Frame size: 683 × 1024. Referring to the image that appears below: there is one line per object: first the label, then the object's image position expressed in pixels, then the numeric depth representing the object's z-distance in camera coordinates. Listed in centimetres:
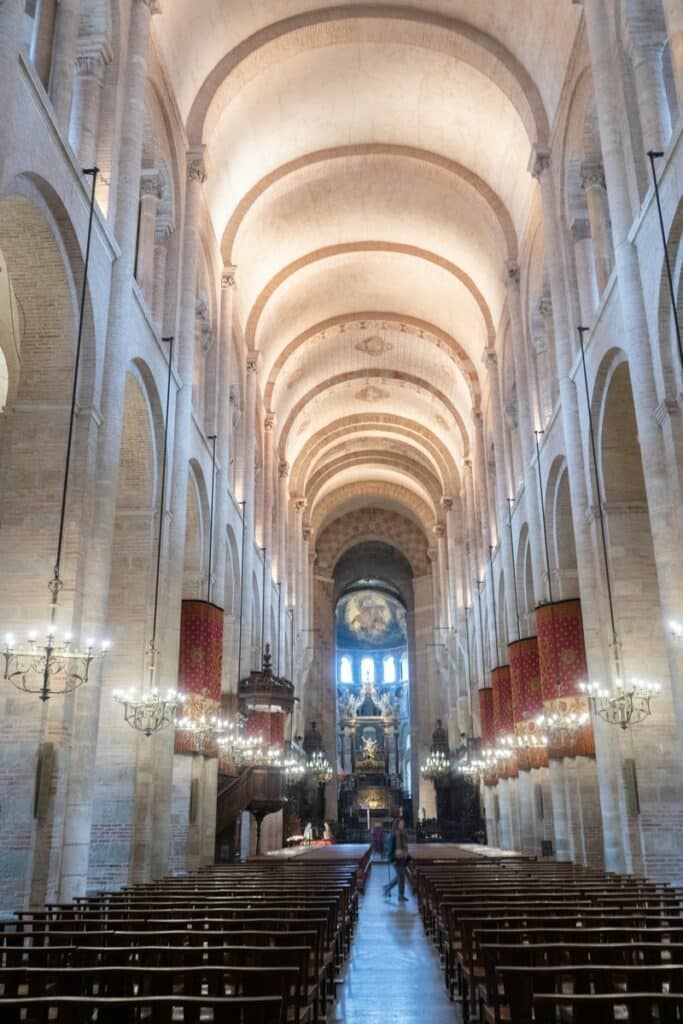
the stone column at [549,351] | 2084
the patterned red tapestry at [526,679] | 2125
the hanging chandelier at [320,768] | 4169
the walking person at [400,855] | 1812
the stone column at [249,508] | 2506
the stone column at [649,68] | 1328
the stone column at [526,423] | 2077
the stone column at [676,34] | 1164
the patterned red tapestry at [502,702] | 2531
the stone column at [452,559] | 4016
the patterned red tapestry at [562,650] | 1739
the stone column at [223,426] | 2062
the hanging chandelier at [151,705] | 1408
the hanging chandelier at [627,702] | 1368
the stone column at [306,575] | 4431
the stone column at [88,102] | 1316
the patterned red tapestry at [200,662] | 1694
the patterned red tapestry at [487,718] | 2833
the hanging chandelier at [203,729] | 1659
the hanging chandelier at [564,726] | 1694
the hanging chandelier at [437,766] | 4134
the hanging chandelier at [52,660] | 993
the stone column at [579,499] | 1468
